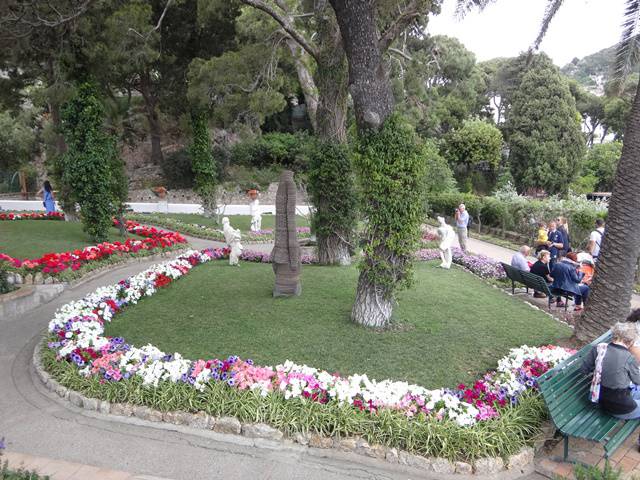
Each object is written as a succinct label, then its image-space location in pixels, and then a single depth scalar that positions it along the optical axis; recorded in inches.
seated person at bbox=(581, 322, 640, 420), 165.5
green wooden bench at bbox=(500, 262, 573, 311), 339.6
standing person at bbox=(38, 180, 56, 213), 753.6
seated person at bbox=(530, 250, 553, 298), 369.7
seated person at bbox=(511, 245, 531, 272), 394.3
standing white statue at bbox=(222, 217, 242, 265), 457.7
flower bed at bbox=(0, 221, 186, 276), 381.7
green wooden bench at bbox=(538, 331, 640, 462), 162.6
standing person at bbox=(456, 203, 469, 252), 563.5
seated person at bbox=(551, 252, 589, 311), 343.0
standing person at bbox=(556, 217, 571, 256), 477.1
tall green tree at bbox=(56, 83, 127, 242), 486.3
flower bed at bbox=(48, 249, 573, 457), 176.2
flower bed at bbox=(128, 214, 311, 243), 647.1
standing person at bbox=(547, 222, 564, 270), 462.7
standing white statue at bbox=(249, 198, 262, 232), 677.3
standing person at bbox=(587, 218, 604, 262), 401.2
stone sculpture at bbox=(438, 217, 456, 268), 460.8
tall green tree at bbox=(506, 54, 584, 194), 1161.4
